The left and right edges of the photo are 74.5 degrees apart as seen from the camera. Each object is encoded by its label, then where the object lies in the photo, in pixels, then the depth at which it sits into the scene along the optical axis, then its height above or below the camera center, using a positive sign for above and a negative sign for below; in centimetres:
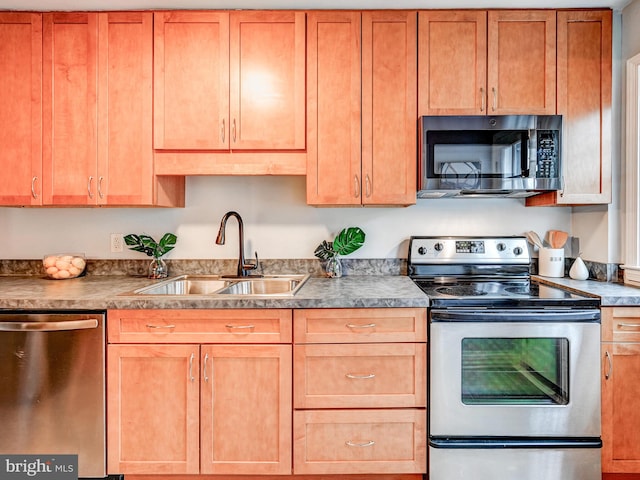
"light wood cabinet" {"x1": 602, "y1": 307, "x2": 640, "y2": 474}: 179 -64
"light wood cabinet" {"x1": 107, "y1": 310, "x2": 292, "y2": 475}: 179 -70
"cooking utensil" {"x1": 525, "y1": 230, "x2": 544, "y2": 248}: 241 -1
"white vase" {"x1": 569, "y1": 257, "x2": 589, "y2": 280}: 221 -17
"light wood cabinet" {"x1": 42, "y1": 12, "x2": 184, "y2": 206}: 212 +67
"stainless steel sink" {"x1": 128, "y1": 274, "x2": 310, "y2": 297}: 234 -27
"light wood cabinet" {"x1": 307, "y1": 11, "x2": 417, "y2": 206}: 211 +73
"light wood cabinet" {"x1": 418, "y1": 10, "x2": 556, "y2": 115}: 211 +86
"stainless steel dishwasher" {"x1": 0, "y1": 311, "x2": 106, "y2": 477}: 177 -62
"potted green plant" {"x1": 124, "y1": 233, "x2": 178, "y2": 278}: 237 -7
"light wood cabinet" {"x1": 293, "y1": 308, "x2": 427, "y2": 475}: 180 -67
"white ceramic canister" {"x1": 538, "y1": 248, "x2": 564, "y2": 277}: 231 -13
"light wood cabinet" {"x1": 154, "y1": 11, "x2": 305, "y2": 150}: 211 +79
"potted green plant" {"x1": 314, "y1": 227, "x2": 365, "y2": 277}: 237 -6
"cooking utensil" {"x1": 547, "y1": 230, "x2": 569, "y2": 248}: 235 +0
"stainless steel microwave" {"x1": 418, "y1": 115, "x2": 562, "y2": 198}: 204 +41
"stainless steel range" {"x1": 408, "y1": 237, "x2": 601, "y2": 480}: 178 -64
